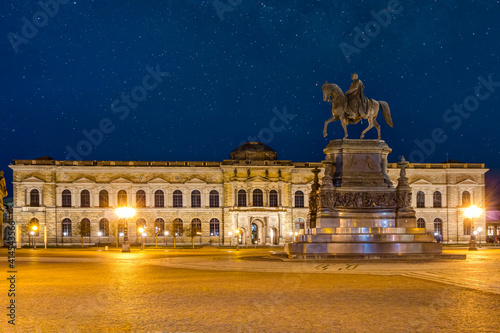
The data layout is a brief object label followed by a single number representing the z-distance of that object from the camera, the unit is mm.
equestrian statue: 23000
